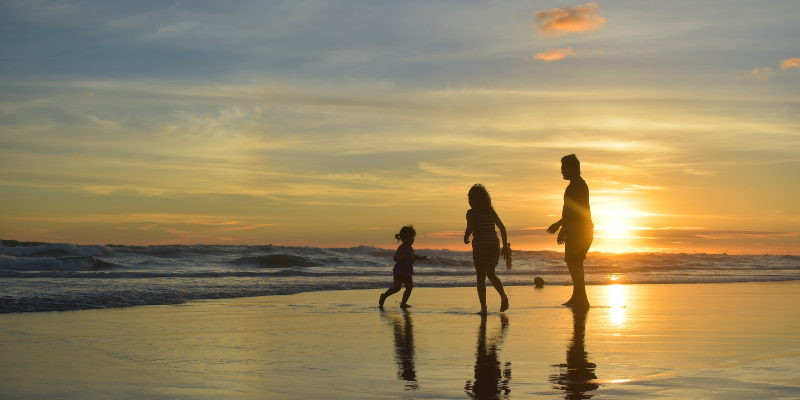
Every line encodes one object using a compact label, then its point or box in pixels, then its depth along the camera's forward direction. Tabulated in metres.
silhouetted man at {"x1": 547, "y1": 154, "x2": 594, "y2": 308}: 8.18
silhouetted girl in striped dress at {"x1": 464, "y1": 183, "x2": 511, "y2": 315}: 7.70
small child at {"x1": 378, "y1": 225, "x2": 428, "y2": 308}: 9.09
